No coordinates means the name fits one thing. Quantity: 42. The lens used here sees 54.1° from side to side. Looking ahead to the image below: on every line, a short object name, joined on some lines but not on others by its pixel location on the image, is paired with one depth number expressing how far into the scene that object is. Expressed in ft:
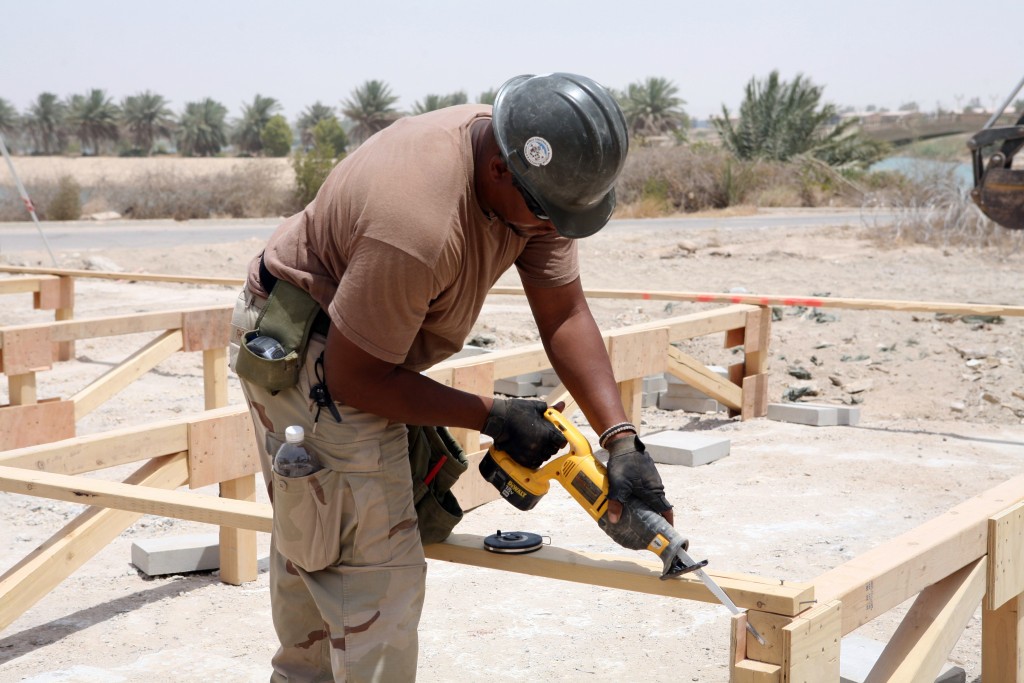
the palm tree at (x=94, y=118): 227.61
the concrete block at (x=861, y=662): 10.75
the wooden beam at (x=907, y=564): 6.99
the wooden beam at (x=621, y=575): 6.55
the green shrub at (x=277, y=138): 232.53
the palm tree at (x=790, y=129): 100.07
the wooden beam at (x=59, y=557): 11.17
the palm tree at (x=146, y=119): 232.94
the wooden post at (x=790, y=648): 6.38
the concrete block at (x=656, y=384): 26.76
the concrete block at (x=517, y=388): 26.09
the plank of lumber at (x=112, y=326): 19.74
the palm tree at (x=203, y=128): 242.17
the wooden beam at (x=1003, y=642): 9.86
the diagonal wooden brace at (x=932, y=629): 7.81
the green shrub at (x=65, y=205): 82.89
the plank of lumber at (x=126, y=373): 19.35
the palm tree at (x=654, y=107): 199.31
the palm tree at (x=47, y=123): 230.27
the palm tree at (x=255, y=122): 238.48
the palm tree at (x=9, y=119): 228.43
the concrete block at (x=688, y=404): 26.78
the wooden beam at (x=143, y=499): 8.68
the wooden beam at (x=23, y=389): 19.63
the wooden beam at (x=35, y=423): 18.08
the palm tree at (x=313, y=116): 242.37
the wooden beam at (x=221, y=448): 13.07
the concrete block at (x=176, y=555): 14.99
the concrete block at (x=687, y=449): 20.65
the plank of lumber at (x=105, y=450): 11.07
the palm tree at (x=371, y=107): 183.01
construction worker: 6.64
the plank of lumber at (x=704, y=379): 21.88
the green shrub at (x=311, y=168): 88.12
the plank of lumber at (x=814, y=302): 23.00
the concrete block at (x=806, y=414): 24.18
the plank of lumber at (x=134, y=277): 27.53
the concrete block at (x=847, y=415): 24.32
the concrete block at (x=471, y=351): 28.66
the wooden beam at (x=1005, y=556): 8.66
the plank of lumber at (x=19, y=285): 27.94
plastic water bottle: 7.23
